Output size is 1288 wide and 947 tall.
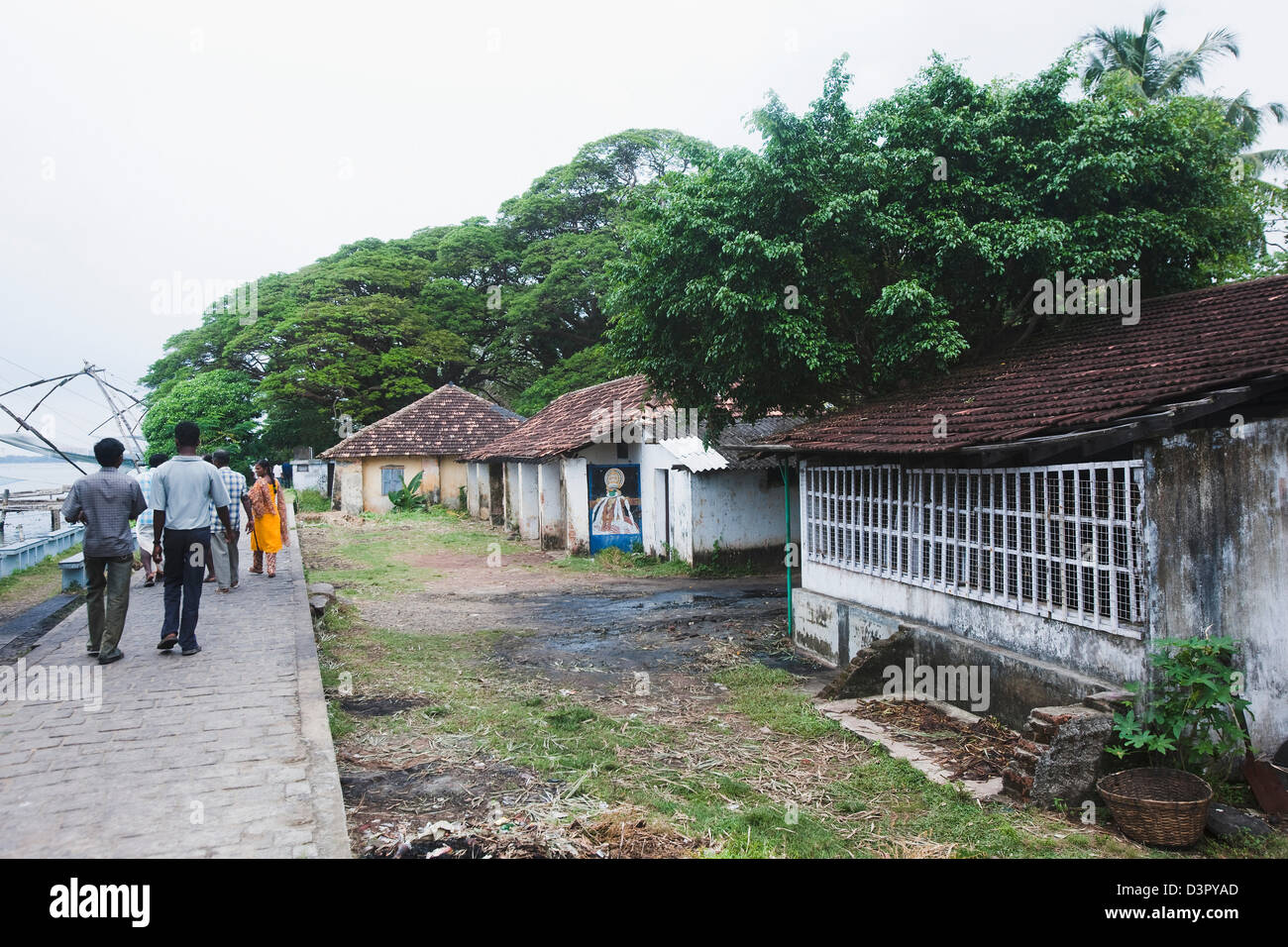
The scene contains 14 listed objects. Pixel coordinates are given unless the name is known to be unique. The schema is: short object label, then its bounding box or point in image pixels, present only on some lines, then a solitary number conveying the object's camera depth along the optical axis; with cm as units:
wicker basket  500
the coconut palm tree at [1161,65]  2364
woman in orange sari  1228
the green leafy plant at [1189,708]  530
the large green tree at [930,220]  948
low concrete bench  1495
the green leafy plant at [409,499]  3192
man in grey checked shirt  716
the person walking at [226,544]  1130
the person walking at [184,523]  750
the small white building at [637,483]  1716
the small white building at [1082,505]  579
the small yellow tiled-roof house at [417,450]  3167
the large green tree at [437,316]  3444
